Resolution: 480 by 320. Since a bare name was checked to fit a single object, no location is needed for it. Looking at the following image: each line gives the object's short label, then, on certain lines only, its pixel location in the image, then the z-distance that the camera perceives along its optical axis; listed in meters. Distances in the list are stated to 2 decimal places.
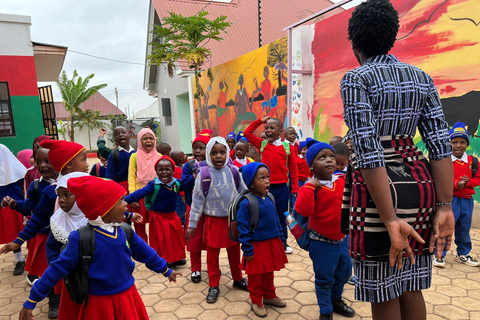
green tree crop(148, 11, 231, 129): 9.99
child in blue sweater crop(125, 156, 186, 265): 3.81
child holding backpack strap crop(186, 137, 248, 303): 3.29
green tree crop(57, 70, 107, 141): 25.48
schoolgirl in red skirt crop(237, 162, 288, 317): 2.79
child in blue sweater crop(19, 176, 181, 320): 1.81
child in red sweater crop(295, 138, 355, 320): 2.51
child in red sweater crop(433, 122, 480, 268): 3.69
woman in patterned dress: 1.42
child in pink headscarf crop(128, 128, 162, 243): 4.34
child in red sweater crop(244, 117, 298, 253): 4.52
